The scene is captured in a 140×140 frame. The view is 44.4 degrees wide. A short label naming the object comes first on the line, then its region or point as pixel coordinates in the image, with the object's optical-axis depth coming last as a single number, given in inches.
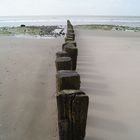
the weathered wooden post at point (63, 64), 107.7
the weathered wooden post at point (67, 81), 83.3
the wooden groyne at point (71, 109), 70.9
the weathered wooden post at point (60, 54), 128.1
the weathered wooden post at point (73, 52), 144.1
